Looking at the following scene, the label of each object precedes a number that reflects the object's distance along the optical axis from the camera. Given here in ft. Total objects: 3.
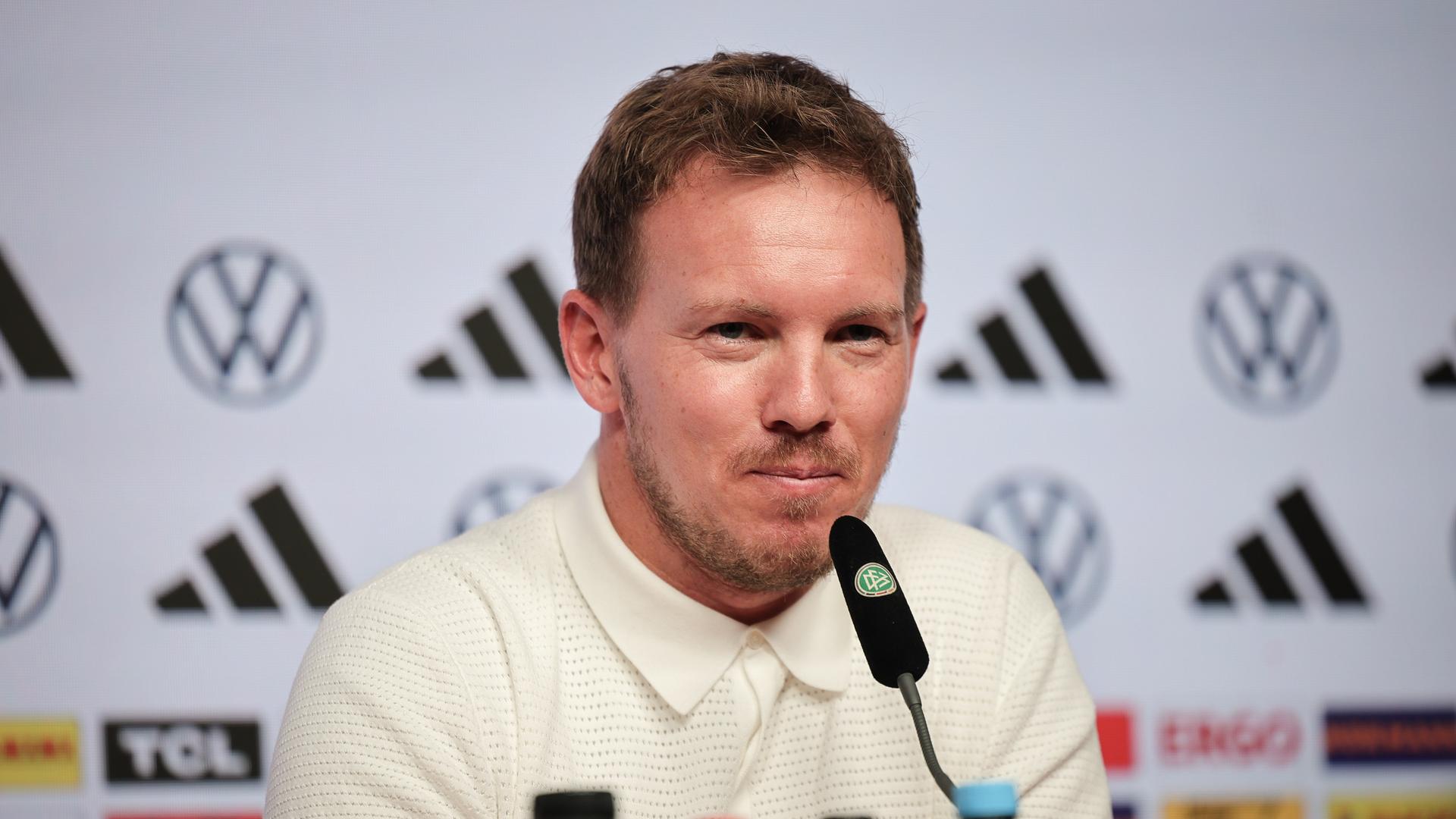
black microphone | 17.45
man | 17.76
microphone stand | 17.31
